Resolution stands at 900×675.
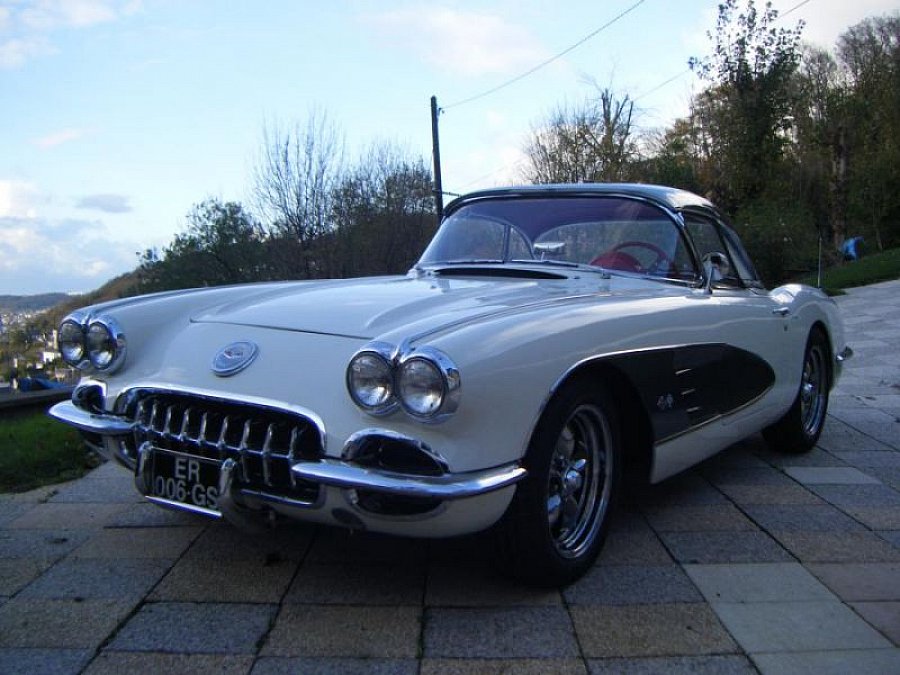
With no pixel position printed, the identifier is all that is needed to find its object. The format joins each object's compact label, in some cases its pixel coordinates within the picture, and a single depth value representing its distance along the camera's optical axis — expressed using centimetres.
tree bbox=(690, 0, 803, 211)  1594
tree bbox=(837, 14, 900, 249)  2591
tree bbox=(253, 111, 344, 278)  1808
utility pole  1984
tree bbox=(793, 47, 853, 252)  2295
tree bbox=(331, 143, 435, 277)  1909
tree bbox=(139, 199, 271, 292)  2127
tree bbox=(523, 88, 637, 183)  2498
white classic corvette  219
